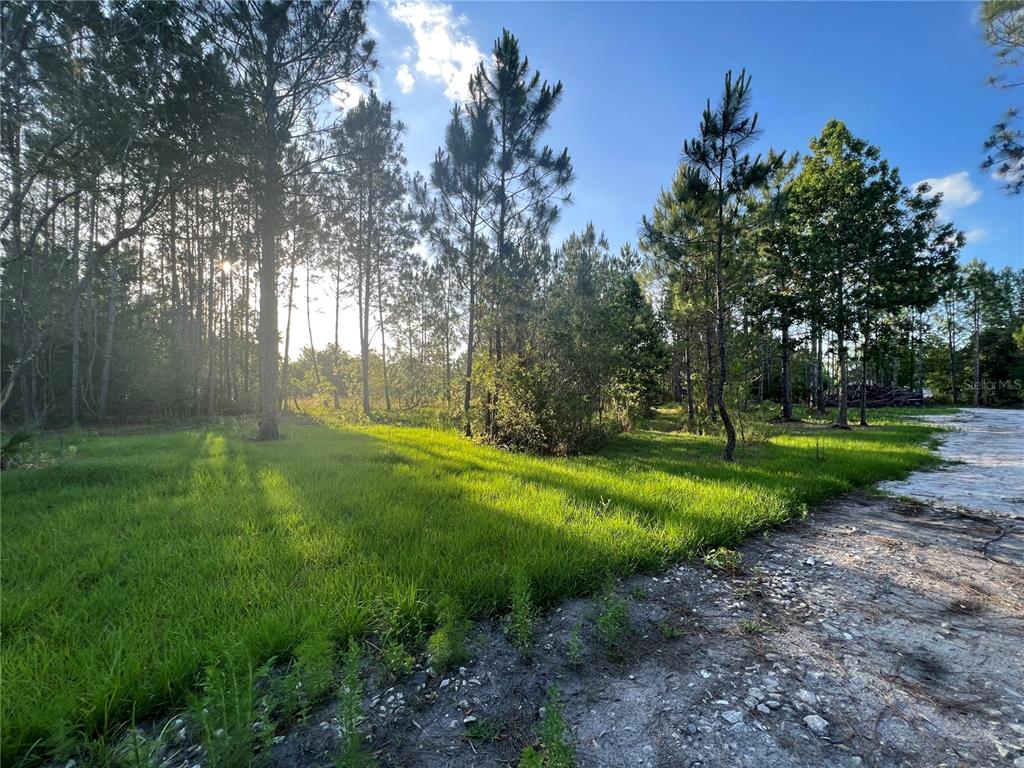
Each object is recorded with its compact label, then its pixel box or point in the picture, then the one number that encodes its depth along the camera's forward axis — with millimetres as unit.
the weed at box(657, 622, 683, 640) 2275
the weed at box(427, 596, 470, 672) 1954
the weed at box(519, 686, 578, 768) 1301
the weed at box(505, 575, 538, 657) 2104
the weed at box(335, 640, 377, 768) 1302
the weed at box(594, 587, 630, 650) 2154
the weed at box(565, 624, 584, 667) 1994
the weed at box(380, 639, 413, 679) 1903
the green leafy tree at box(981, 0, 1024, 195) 5695
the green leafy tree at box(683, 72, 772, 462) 6992
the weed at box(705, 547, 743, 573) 3172
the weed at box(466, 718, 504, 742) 1592
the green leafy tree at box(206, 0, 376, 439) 8109
